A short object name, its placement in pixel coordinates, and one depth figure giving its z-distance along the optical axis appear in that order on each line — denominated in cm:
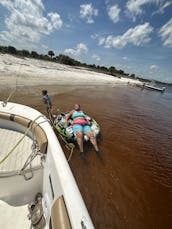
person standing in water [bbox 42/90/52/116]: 577
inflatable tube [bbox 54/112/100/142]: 433
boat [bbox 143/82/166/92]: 3331
